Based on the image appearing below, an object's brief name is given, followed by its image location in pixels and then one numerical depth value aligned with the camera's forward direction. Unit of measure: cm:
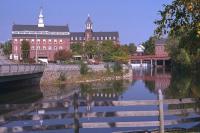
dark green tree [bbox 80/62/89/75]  9954
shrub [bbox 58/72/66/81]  9244
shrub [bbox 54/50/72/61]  18512
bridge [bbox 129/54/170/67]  19589
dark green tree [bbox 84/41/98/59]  18725
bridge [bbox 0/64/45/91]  5902
